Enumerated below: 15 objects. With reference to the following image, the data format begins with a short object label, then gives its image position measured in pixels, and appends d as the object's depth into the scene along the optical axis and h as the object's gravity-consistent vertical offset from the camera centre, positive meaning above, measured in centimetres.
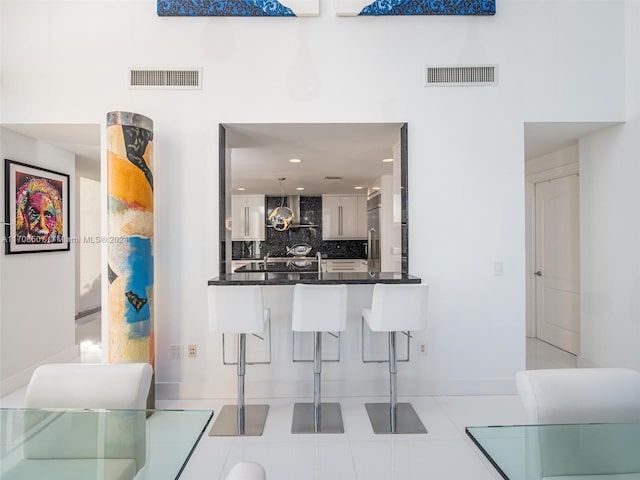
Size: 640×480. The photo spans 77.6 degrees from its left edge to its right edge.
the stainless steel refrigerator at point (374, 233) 641 +9
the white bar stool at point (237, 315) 276 -52
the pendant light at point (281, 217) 578 +33
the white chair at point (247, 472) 94 -57
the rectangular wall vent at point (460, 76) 332 +136
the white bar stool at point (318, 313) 279 -52
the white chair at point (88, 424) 128 -68
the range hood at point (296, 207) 871 +71
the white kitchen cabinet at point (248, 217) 848 +49
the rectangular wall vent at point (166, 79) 328 +133
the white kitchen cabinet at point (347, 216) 869 +50
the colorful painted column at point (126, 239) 288 +1
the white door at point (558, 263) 436 -29
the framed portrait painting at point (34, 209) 344 +31
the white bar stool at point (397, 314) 279 -53
